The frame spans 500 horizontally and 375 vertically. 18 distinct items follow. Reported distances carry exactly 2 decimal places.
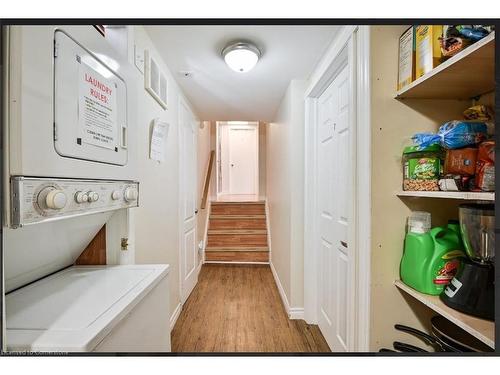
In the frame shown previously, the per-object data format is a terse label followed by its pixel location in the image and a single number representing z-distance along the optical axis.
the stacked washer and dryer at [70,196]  0.51
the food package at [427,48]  0.75
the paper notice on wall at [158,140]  1.46
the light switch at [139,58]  1.19
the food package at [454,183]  0.71
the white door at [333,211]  1.39
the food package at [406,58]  0.84
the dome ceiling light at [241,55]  1.14
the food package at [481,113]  0.78
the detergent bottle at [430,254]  0.79
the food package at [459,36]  0.66
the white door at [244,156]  4.87
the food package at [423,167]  0.79
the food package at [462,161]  0.70
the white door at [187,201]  2.07
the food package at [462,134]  0.71
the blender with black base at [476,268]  0.68
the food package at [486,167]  0.65
